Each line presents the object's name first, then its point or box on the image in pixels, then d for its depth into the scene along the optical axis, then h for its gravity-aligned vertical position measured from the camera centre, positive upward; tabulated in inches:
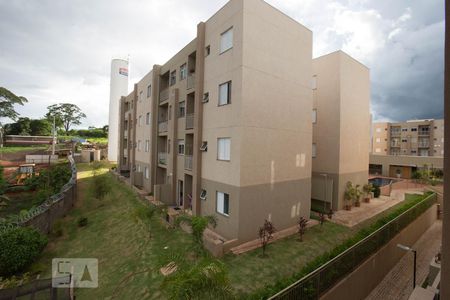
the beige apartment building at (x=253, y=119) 491.5 +95.1
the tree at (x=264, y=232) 446.9 -167.9
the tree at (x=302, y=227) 520.8 -178.6
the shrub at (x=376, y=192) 948.2 -160.7
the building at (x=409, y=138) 2194.9 +205.0
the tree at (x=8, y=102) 2086.6 +441.8
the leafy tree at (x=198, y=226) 405.7 -142.3
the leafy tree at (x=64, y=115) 2851.9 +461.6
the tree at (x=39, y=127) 2361.0 +224.0
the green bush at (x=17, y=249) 437.4 -217.1
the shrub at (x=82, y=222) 711.1 -244.3
